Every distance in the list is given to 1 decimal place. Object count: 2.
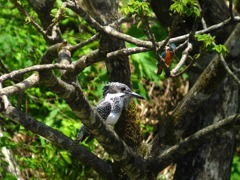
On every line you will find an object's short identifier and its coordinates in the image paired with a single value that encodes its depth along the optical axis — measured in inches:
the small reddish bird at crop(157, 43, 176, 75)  383.1
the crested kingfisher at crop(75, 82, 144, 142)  429.9
